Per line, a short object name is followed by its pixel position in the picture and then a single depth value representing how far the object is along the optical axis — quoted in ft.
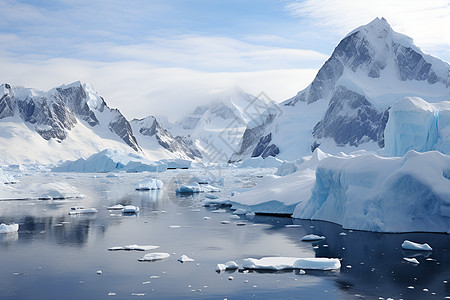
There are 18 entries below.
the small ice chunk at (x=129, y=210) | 100.83
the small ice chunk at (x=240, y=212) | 99.81
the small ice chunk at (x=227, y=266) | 50.70
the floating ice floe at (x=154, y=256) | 55.77
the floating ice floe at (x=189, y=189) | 155.84
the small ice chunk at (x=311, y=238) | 67.51
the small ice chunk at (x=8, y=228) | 74.28
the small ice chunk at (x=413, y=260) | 53.81
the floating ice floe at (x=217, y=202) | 115.55
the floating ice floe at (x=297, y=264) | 51.11
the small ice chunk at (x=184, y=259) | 54.95
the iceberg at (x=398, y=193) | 70.79
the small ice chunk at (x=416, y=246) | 59.82
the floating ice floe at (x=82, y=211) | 97.54
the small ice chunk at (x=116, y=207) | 108.99
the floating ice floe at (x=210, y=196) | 124.57
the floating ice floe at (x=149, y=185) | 173.47
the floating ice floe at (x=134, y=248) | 62.13
